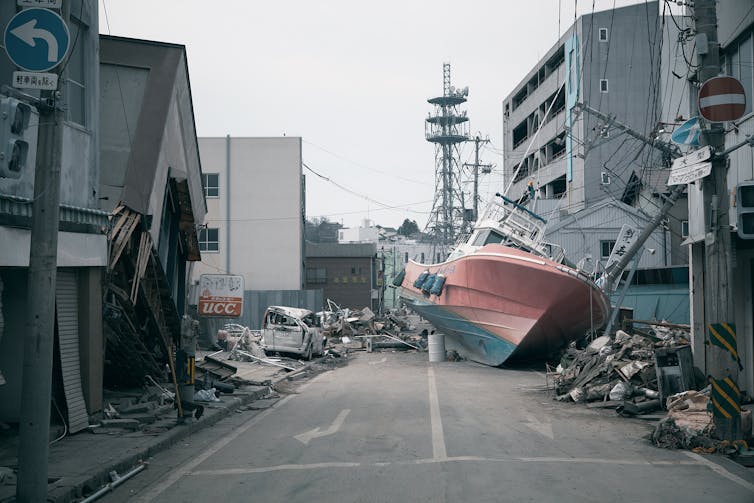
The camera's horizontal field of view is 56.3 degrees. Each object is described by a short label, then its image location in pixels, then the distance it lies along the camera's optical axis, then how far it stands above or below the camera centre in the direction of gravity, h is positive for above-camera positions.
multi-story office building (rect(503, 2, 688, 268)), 36.72 +10.03
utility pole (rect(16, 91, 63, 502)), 7.00 -0.29
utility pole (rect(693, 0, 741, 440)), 9.88 +0.70
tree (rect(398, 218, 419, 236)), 168.62 +13.55
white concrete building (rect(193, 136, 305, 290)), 46.34 +4.97
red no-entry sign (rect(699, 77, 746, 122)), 9.98 +2.60
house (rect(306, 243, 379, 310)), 66.06 +1.06
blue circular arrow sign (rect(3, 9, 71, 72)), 7.11 +2.48
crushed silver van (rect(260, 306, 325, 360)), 27.38 -1.93
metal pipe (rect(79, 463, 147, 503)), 7.52 -2.29
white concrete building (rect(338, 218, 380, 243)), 106.31 +7.60
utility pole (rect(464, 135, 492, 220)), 55.75 +9.14
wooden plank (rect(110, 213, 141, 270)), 12.48 +0.84
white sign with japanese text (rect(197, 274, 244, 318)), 20.36 -0.36
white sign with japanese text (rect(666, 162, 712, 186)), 10.18 +1.63
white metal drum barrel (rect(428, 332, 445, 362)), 27.09 -2.54
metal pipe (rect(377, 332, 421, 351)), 33.22 -2.85
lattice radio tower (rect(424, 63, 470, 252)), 74.50 +16.73
